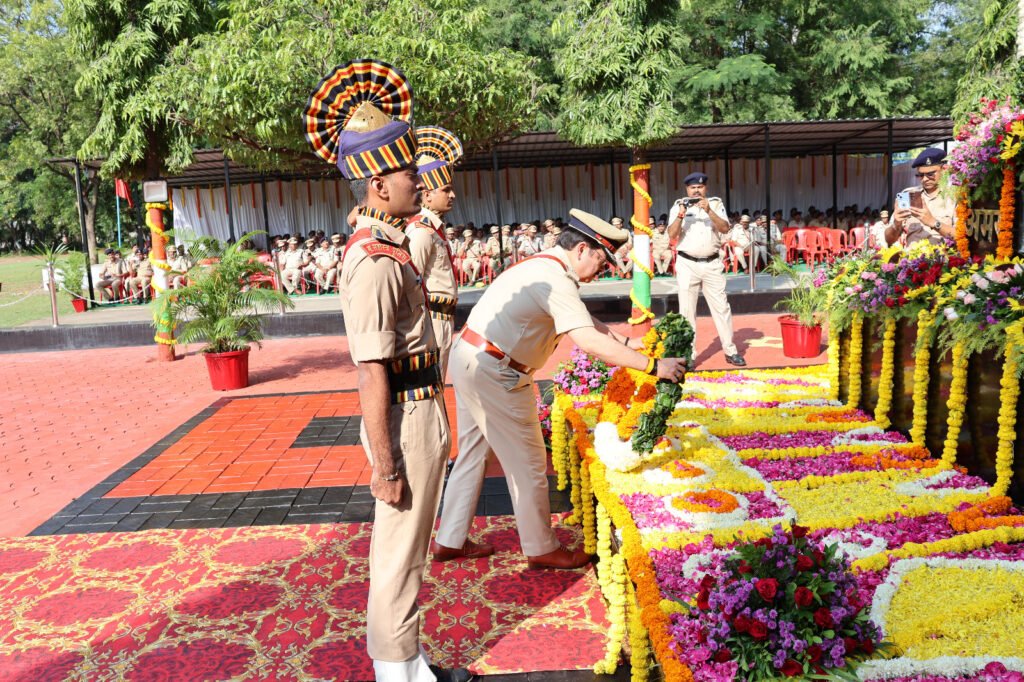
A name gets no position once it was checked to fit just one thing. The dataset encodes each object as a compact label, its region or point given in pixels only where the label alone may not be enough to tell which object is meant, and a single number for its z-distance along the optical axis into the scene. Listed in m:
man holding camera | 8.19
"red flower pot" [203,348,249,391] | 8.78
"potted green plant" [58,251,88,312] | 16.31
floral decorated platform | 2.28
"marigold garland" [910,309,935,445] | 4.00
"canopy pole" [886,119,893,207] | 16.09
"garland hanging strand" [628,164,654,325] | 10.90
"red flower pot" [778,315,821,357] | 8.77
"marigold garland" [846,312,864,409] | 4.79
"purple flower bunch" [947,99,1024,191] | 3.88
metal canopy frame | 16.36
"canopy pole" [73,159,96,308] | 15.62
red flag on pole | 15.40
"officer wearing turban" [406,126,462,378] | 4.99
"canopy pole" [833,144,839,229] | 20.39
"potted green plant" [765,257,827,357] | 8.63
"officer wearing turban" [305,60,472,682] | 2.65
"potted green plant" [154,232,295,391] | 8.58
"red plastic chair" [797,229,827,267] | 18.42
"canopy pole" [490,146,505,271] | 14.71
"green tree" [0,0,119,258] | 29.34
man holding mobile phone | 5.44
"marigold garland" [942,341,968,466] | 3.69
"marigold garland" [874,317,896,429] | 4.45
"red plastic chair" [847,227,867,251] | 17.62
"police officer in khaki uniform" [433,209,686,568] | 3.55
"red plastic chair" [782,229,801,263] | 18.95
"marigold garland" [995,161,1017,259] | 3.85
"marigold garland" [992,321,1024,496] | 3.34
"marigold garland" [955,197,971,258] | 4.29
